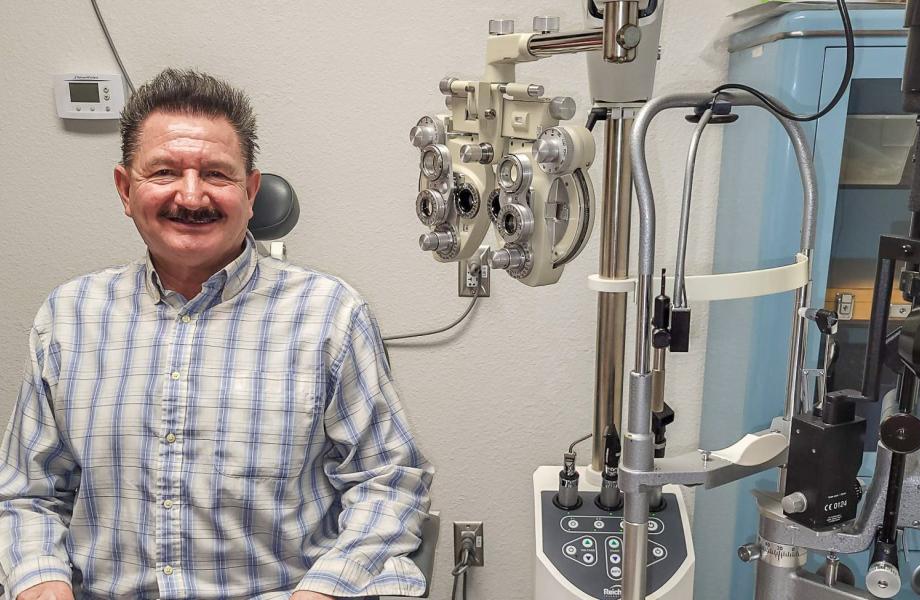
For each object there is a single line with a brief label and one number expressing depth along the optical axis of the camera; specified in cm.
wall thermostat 175
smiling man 122
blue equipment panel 131
